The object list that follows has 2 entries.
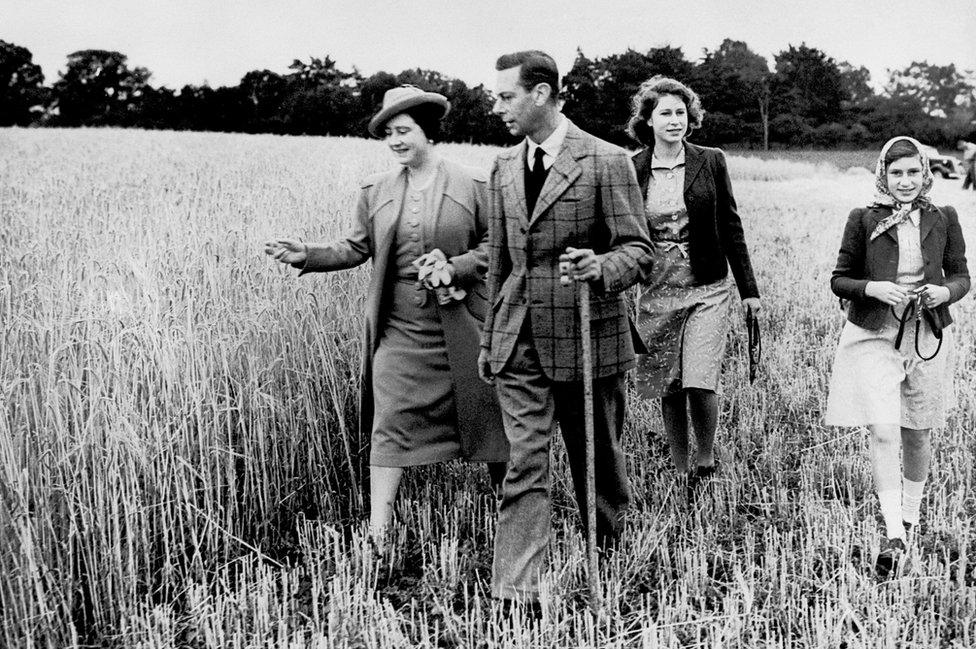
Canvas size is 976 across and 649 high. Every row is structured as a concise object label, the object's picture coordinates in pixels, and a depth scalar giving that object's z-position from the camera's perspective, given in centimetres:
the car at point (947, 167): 1361
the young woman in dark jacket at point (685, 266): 463
